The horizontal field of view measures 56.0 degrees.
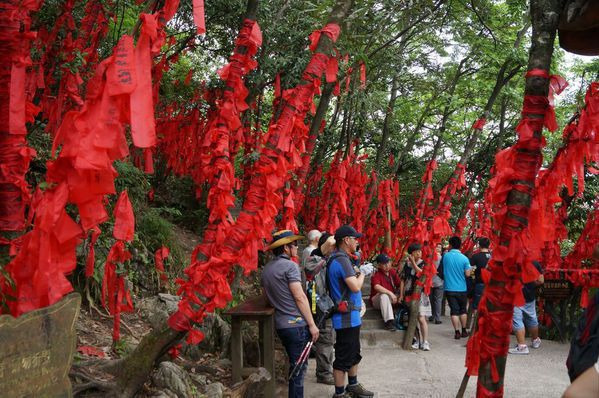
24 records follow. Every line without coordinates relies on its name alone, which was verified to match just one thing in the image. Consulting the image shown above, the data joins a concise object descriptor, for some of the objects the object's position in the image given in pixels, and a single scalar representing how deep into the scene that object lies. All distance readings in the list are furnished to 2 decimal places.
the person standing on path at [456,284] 9.87
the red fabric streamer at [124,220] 3.57
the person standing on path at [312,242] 7.70
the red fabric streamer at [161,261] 8.29
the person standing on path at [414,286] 9.12
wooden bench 5.61
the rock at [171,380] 4.46
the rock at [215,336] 6.91
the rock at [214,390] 4.88
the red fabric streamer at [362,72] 7.71
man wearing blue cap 5.71
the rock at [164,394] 4.36
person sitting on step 8.73
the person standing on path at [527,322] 8.61
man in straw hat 5.30
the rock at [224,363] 6.27
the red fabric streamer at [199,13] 3.71
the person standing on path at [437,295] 10.63
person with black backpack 6.14
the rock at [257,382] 5.23
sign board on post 9.75
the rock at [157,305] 6.60
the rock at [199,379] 5.26
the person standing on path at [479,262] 9.22
